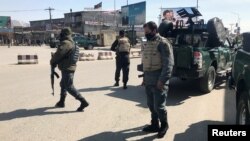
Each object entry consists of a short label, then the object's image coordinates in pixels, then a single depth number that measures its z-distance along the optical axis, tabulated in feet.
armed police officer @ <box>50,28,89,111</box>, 13.58
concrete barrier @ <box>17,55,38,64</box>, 38.32
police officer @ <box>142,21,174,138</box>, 10.11
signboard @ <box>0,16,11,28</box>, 172.07
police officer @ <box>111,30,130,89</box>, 20.26
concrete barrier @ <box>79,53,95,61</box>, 45.64
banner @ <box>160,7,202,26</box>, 20.06
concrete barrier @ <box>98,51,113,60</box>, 48.33
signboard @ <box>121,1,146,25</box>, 103.32
